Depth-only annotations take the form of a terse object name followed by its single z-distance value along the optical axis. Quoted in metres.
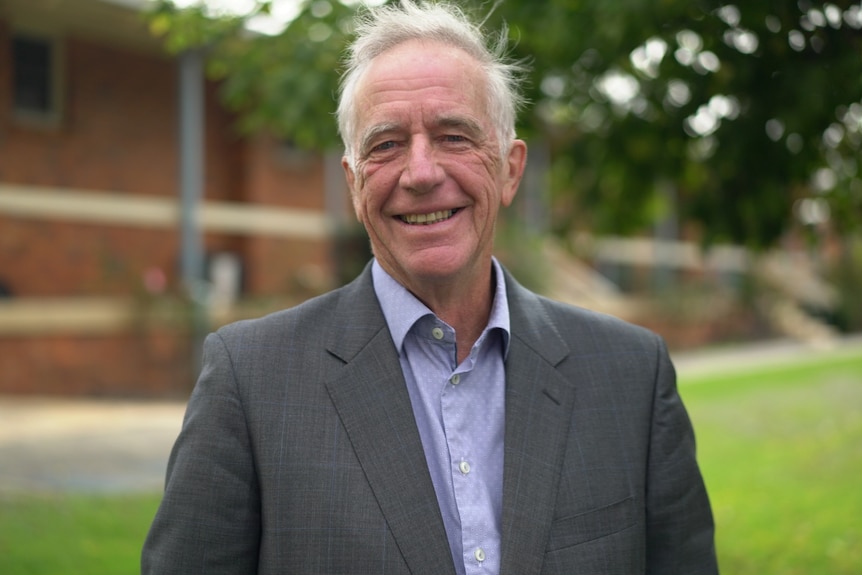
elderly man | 1.90
